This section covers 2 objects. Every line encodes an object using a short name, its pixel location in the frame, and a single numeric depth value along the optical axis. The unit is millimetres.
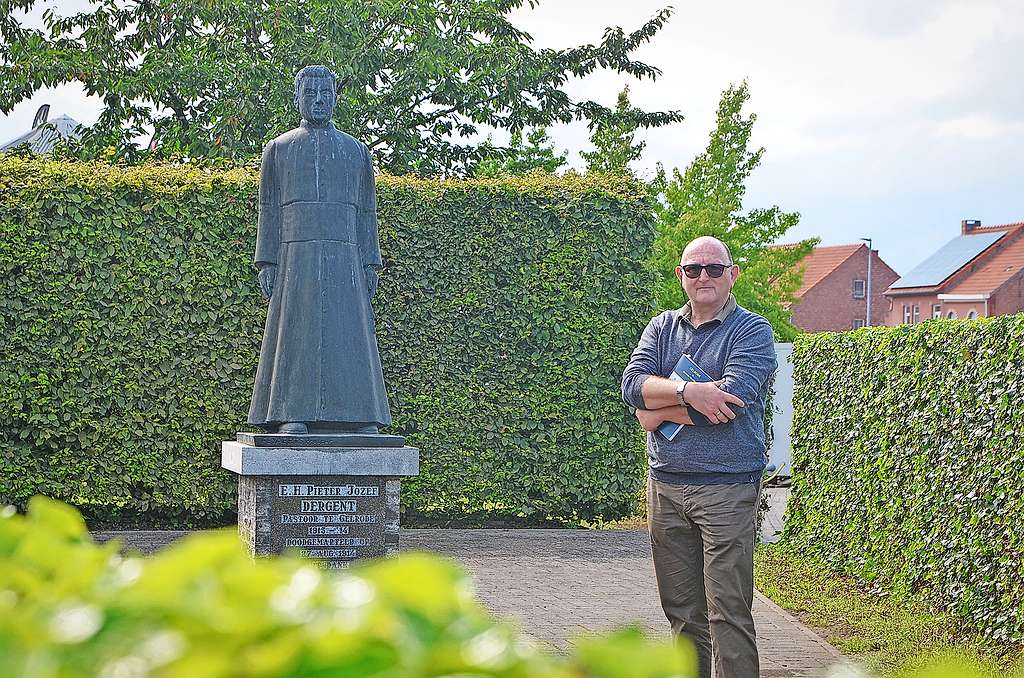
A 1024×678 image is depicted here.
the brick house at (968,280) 78125
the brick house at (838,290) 86375
